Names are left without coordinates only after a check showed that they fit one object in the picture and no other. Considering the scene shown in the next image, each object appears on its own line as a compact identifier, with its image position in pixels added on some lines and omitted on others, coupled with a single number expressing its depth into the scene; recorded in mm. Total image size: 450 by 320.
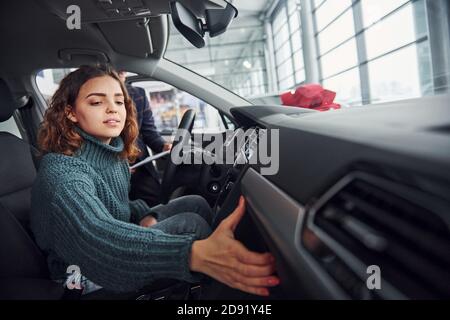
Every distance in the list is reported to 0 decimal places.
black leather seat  975
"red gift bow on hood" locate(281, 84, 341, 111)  1746
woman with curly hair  620
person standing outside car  2135
